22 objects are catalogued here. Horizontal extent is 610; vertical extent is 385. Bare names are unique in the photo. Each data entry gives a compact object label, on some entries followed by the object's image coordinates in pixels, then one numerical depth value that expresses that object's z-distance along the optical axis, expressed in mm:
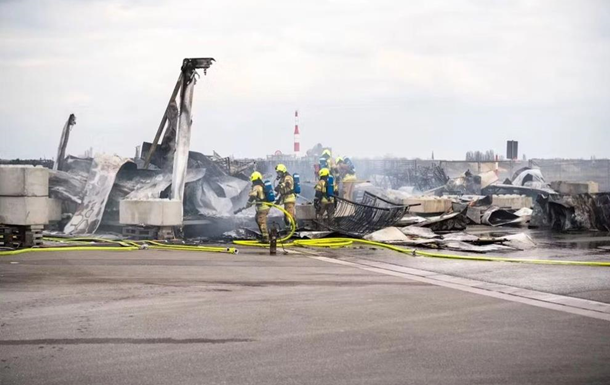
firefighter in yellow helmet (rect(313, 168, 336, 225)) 19594
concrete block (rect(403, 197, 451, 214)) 24922
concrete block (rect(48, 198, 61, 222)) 21047
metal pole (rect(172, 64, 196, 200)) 19109
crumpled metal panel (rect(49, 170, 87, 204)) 21406
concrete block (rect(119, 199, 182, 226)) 17938
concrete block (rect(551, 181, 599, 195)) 28708
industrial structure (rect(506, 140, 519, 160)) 56219
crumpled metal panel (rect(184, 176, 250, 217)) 22234
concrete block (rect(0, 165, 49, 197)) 15203
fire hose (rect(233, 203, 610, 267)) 13734
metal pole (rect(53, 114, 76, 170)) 26594
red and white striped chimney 49781
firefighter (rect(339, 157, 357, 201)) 24562
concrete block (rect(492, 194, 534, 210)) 27906
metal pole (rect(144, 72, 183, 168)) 21234
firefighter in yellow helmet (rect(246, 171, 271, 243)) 17656
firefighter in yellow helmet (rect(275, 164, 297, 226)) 19000
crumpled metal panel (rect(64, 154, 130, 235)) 20297
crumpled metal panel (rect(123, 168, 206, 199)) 20688
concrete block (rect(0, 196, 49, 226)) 15055
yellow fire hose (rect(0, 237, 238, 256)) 14812
